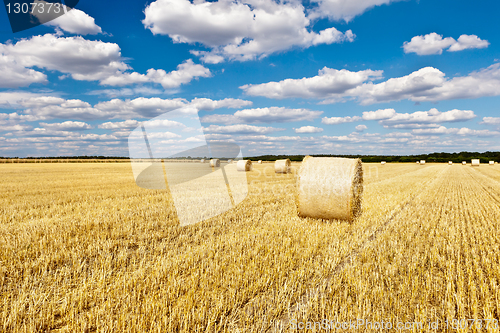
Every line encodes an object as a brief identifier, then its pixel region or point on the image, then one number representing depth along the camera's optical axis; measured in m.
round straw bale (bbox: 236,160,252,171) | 27.99
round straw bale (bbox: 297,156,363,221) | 7.44
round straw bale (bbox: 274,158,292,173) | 24.86
